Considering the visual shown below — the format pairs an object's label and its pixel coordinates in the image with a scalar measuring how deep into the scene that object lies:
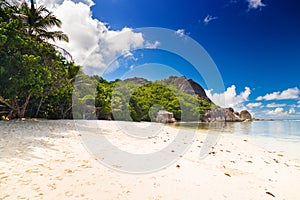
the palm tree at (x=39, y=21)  10.70
